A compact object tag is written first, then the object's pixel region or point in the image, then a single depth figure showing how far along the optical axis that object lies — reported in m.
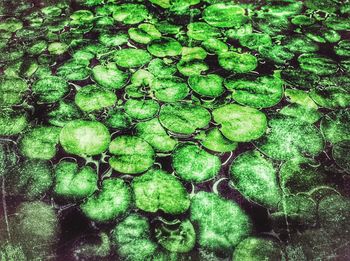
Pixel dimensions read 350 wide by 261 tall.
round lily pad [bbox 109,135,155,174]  0.79
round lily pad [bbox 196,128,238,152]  0.84
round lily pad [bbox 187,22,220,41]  1.17
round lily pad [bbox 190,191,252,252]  0.68
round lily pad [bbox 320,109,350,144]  0.87
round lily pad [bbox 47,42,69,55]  1.13
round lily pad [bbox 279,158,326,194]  0.77
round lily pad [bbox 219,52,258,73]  1.04
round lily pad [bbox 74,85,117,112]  0.94
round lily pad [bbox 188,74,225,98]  0.96
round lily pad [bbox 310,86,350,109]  0.95
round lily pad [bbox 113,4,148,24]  1.26
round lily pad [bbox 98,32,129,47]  1.15
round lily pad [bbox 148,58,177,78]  1.02
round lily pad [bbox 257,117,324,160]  0.83
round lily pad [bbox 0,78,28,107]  0.97
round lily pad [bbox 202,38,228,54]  1.11
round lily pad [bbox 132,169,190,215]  0.73
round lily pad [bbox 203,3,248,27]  1.24
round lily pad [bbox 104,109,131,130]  0.89
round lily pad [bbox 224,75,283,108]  0.93
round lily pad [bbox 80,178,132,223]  0.72
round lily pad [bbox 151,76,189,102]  0.95
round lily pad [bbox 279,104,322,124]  0.91
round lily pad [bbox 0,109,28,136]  0.90
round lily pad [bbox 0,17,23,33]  1.28
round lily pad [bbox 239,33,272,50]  1.14
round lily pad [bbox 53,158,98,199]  0.76
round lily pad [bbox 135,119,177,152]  0.83
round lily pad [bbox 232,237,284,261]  0.66
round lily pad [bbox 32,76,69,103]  0.97
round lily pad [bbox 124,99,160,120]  0.90
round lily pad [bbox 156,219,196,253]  0.67
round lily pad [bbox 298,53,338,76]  1.05
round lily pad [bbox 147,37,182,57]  1.09
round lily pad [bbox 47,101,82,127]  0.90
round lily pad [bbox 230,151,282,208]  0.75
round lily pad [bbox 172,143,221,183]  0.79
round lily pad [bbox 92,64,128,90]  0.99
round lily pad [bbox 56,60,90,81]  1.03
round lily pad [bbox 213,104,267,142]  0.86
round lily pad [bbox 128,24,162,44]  1.16
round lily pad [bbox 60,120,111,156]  0.83
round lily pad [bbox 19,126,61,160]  0.83
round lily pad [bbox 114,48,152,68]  1.06
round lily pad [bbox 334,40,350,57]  1.12
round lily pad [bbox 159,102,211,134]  0.87
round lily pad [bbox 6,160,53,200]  0.77
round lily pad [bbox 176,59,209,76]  1.02
